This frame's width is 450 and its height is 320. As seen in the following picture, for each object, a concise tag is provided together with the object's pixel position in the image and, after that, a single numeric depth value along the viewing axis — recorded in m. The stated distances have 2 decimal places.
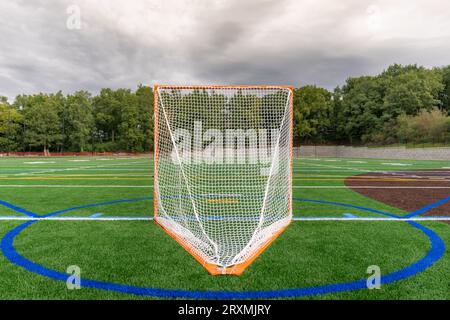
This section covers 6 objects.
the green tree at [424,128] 37.97
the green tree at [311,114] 57.88
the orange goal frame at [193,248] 3.40
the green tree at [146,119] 59.55
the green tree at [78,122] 57.25
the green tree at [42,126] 55.12
